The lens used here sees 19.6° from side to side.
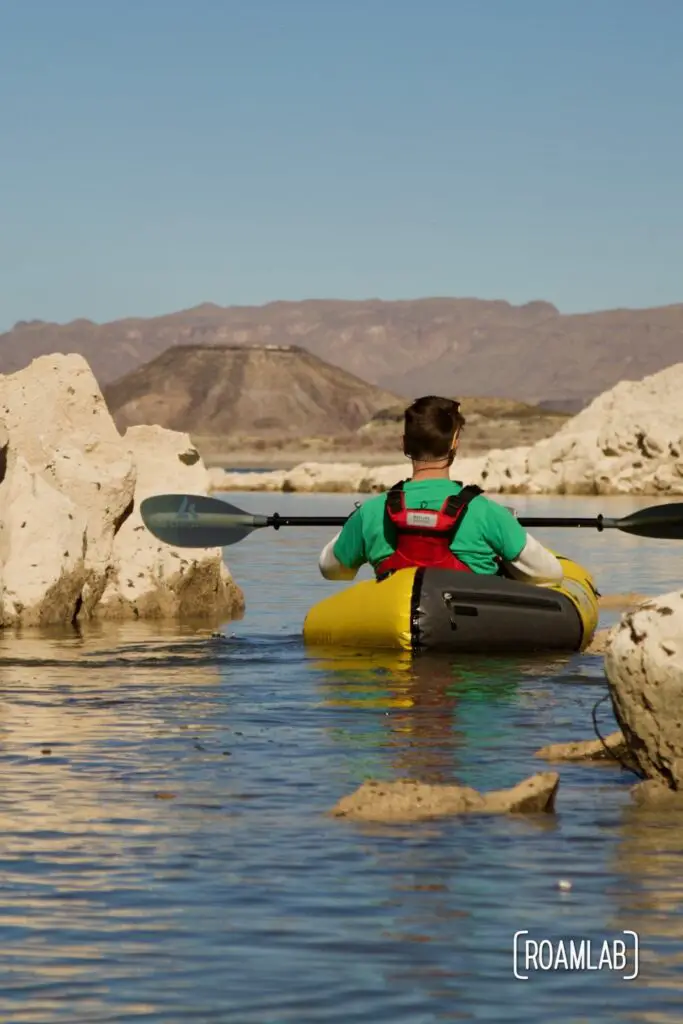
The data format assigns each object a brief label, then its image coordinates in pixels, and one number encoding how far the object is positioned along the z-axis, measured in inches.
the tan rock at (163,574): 765.9
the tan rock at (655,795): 335.3
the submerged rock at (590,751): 381.7
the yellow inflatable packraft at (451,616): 558.6
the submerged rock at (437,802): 324.8
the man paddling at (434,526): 516.4
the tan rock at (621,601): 847.6
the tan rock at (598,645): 609.9
